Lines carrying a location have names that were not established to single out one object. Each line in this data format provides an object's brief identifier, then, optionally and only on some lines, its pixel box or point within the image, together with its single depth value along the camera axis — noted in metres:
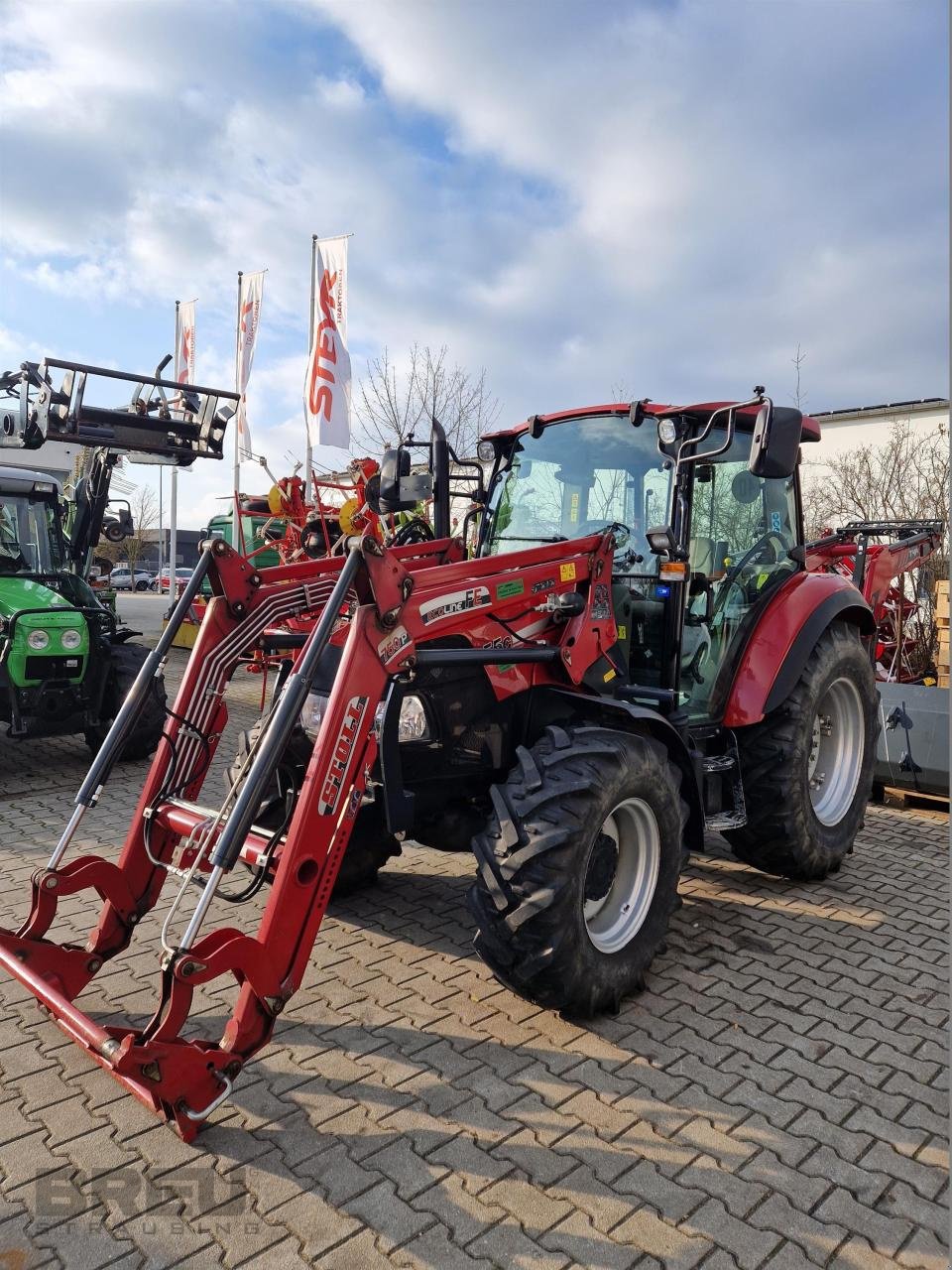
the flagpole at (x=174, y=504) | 16.56
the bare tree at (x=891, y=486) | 11.66
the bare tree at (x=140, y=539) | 47.12
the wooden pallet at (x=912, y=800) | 6.46
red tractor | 2.93
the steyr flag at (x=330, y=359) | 13.10
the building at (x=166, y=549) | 55.02
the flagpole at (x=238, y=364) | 15.33
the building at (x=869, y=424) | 16.48
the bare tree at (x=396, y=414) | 16.48
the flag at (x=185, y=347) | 17.09
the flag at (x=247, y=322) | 15.48
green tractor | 6.71
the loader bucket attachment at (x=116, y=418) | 6.55
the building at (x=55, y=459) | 26.65
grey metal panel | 6.37
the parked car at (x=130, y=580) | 44.47
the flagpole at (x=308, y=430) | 11.94
